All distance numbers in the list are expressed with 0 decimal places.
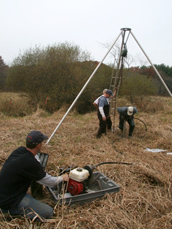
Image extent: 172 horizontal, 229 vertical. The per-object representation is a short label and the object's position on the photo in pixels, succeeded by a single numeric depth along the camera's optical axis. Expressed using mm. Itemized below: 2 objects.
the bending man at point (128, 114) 6035
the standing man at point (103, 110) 6052
